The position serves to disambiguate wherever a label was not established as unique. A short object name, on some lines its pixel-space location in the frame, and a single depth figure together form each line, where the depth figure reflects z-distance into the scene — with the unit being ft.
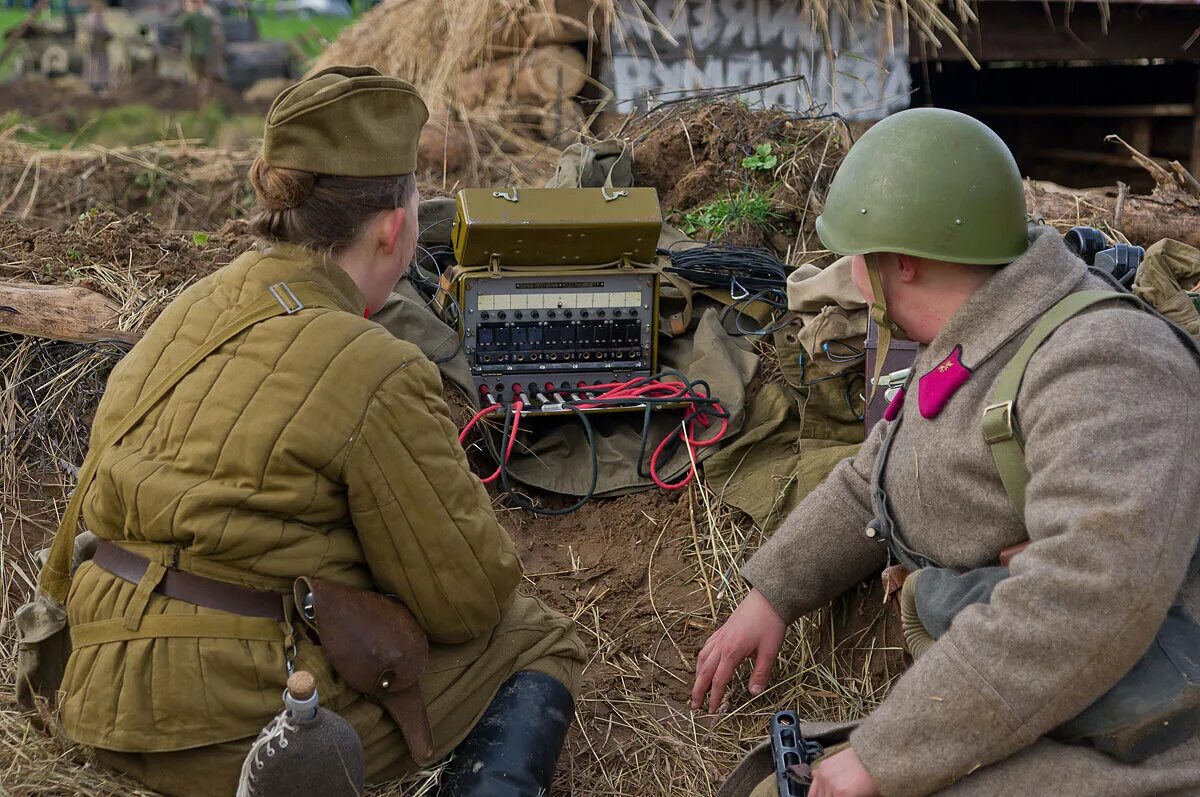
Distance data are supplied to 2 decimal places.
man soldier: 6.93
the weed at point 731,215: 16.90
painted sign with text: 24.62
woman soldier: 7.79
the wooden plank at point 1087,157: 32.40
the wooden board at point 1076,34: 26.45
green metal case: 14.35
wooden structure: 26.71
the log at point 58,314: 13.83
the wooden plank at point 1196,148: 28.63
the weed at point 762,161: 17.61
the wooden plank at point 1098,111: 30.55
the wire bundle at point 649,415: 14.15
